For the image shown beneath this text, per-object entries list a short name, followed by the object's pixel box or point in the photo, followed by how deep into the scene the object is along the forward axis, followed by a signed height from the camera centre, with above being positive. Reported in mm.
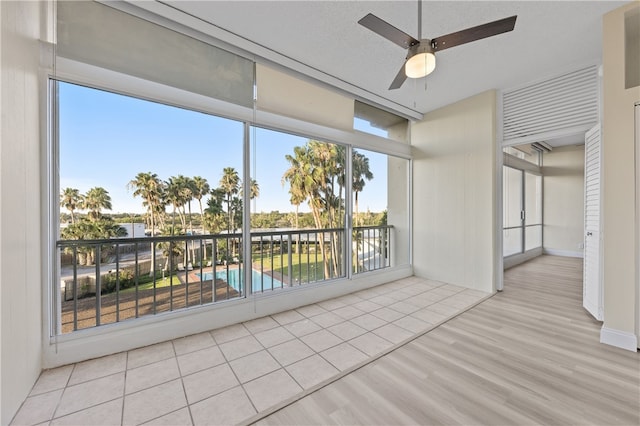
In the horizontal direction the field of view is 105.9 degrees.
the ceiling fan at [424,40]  1595 +1233
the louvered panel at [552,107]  2865 +1363
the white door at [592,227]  2592 -186
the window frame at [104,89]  1935 +1082
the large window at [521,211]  5734 -2
